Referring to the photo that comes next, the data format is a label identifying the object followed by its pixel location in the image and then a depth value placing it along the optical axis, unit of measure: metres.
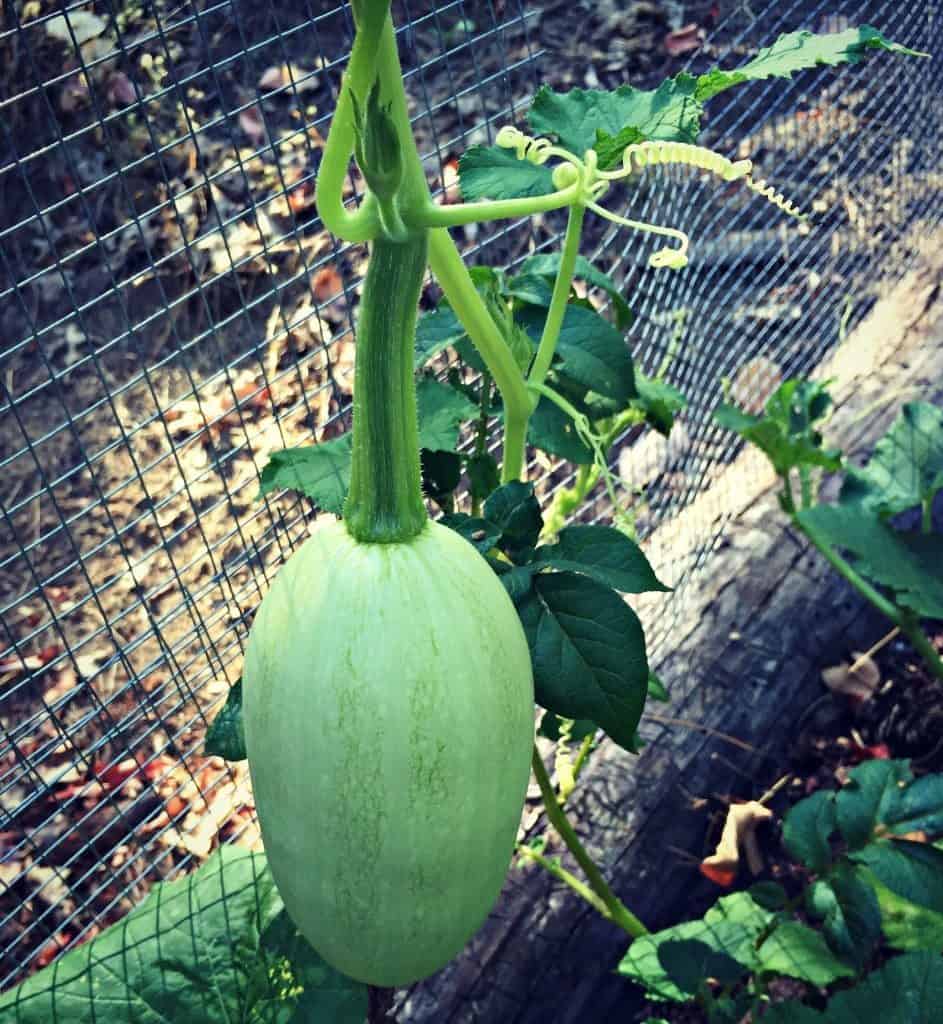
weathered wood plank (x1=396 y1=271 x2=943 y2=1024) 1.46
